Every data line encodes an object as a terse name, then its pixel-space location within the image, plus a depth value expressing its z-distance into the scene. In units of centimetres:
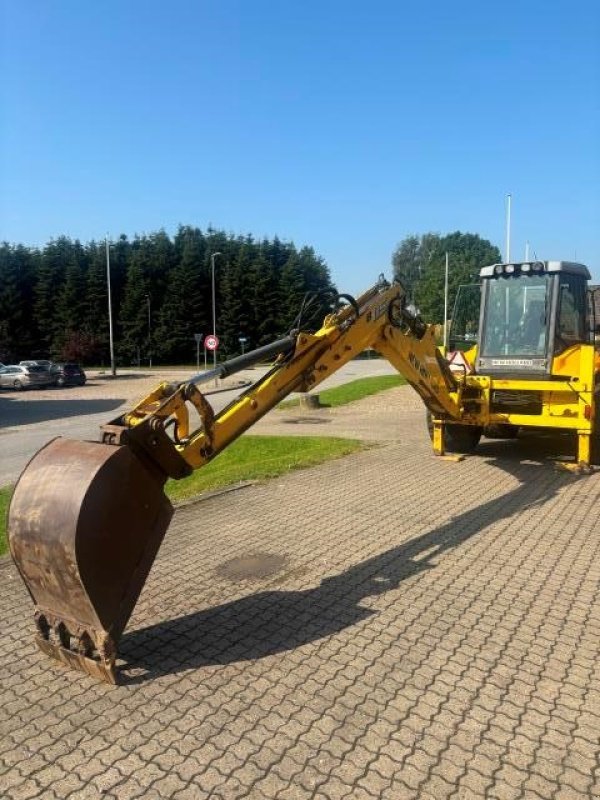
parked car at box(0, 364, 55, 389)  3697
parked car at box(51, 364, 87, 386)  3888
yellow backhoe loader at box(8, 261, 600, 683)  380
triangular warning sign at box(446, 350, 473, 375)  1002
